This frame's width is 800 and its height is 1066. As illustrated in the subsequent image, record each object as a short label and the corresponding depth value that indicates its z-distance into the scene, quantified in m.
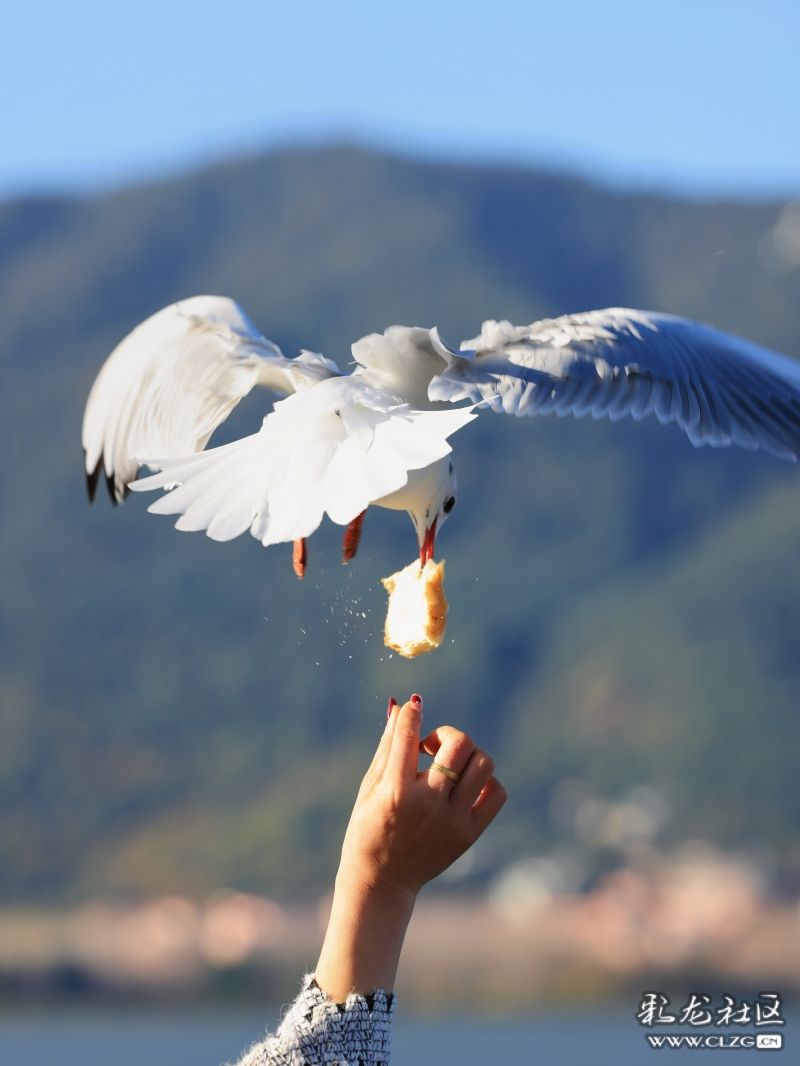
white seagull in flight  7.48
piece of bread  7.21
